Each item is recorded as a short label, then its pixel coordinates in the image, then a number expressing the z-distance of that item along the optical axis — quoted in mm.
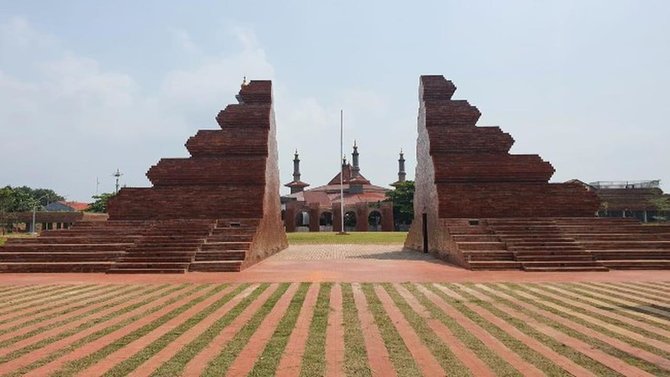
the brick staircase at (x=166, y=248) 12594
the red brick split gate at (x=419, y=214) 13359
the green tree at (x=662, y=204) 47844
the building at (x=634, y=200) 50281
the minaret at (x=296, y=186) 71688
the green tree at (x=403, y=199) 52938
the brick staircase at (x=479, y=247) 12805
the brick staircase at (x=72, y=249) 12875
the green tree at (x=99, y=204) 65119
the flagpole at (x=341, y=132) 40781
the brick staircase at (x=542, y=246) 12656
